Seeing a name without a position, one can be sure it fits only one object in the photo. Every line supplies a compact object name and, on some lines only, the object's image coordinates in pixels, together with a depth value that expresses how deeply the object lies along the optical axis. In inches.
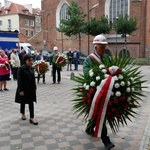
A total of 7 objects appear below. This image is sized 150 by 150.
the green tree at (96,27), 909.9
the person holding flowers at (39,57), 470.5
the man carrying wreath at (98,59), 125.7
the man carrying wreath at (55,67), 368.7
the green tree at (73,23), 924.2
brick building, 989.4
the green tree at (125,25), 814.6
